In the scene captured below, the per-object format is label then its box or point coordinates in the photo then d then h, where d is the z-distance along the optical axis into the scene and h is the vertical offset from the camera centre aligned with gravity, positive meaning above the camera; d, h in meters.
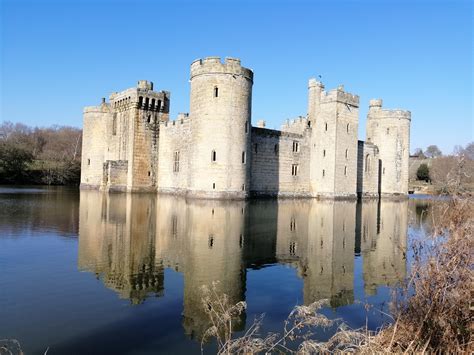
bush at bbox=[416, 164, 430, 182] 73.31 +3.32
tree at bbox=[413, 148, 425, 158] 109.21 +10.59
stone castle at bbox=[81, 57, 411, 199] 27.14 +3.30
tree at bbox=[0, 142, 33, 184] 51.56 +2.34
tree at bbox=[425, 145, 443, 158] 117.10 +11.49
